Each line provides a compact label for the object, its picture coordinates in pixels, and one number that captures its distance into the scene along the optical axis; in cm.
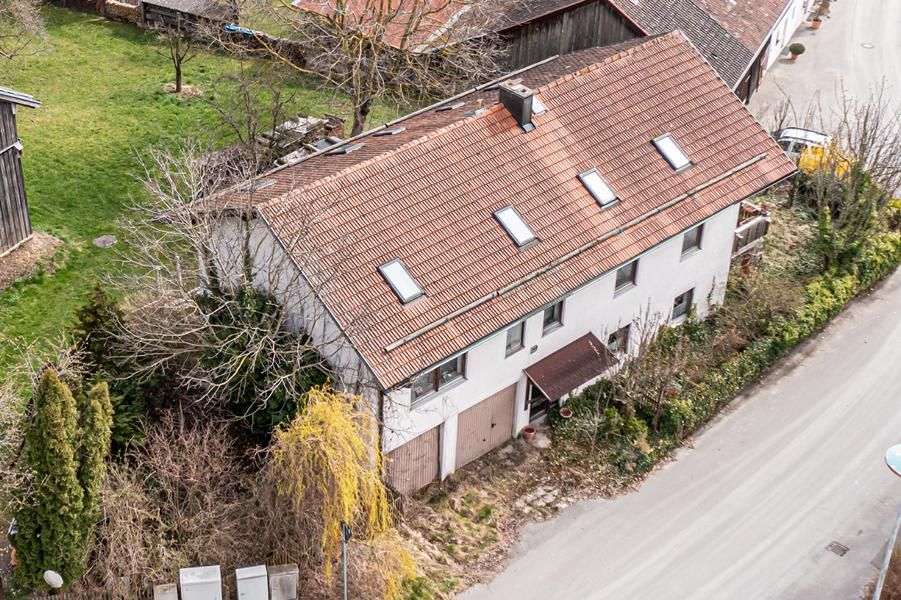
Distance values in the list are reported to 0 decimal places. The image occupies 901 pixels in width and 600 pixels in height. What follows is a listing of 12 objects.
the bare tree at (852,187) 4247
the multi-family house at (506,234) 2975
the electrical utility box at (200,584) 2709
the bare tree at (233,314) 2905
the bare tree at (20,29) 5066
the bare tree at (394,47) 4381
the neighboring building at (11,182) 3725
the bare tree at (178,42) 5084
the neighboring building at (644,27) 4634
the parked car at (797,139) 4953
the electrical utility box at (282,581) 2791
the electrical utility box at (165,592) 2714
